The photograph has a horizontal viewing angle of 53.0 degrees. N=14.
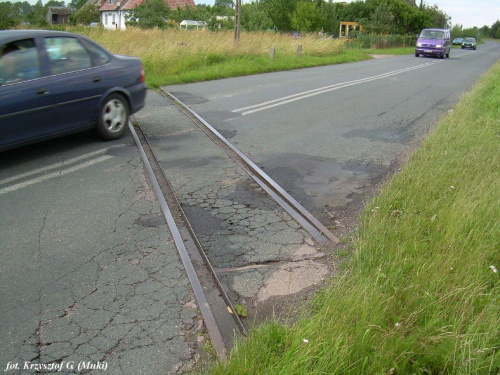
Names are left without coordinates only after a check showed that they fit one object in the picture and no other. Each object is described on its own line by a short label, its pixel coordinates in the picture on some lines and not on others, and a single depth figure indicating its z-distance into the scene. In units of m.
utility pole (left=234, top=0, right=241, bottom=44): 22.53
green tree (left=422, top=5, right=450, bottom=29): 67.03
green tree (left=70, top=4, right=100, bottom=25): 69.12
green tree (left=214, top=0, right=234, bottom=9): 126.31
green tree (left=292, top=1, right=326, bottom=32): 50.38
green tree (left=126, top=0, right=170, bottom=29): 43.28
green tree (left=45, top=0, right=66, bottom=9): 131.34
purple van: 34.56
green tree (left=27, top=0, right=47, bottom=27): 69.77
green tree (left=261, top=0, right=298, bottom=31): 57.19
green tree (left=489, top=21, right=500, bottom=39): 144.15
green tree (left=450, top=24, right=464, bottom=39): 100.57
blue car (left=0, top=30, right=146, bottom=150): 6.39
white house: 71.75
